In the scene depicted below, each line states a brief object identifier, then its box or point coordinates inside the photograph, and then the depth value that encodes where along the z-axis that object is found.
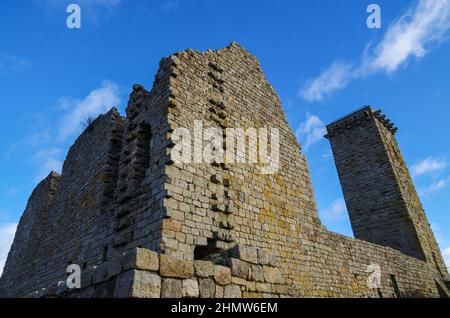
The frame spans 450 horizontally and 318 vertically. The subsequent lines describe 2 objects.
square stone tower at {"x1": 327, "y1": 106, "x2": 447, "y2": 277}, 15.70
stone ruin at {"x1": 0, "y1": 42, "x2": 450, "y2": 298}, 3.80
